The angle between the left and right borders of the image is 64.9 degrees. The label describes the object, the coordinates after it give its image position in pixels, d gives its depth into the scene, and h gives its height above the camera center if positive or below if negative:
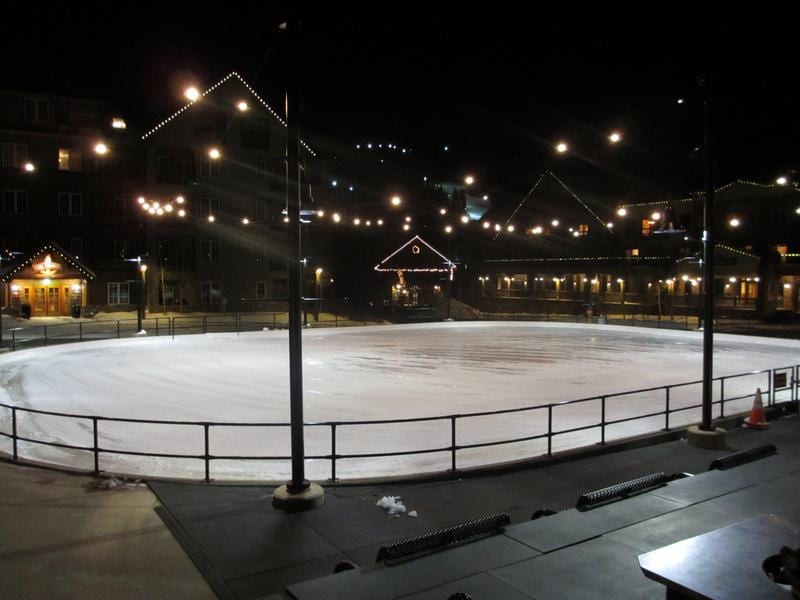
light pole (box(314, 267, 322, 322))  42.59 +0.64
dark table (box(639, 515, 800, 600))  3.54 -1.67
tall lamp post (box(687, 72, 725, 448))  9.61 -0.42
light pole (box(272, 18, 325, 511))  6.93 -0.34
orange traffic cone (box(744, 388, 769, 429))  10.96 -2.31
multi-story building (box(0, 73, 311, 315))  37.97 +6.03
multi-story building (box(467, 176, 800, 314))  38.50 +2.15
